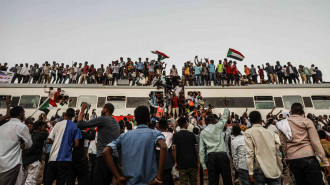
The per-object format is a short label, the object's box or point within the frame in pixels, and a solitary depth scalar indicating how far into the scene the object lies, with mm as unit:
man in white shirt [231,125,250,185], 3945
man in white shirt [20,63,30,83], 15289
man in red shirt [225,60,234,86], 14875
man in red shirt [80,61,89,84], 15341
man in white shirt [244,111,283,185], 3057
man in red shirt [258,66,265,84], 15695
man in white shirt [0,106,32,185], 2943
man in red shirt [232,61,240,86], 15040
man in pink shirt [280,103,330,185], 2889
